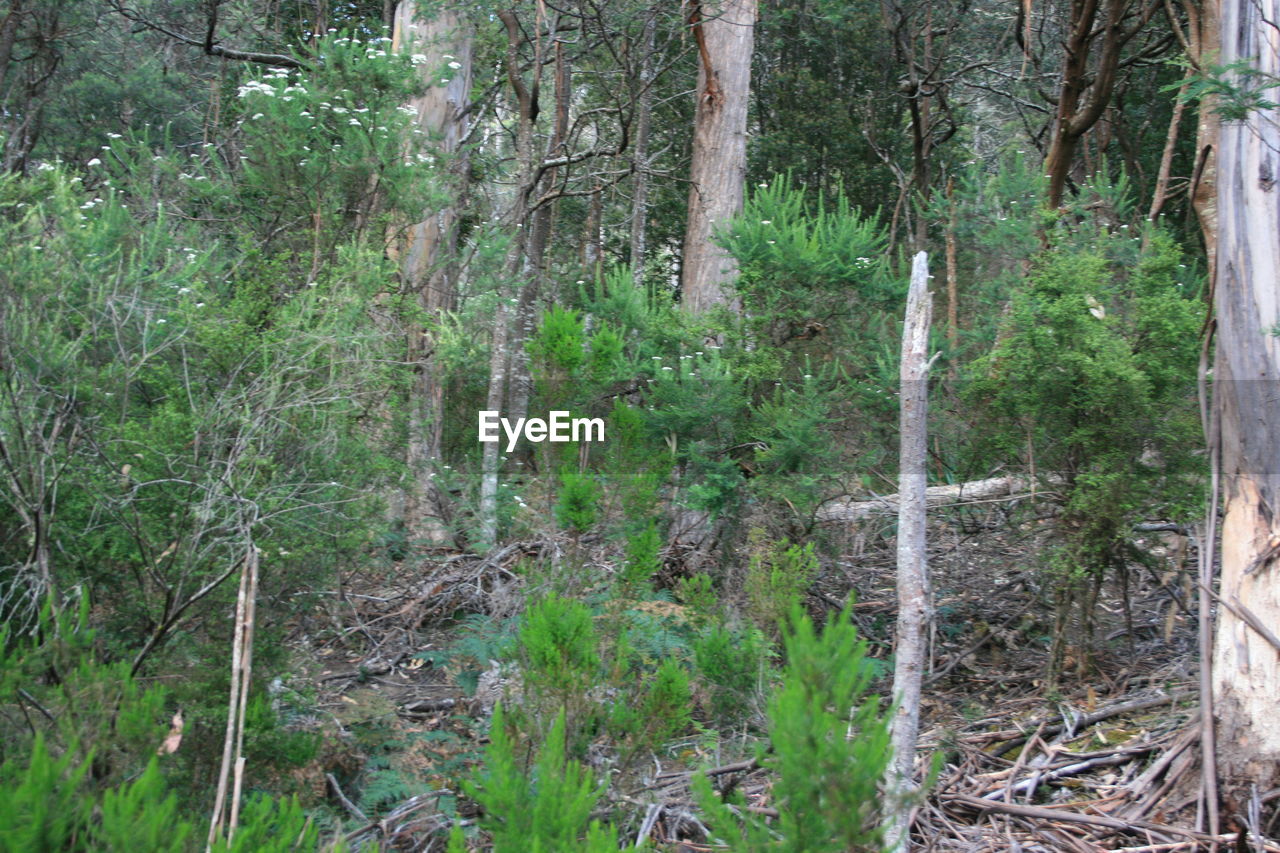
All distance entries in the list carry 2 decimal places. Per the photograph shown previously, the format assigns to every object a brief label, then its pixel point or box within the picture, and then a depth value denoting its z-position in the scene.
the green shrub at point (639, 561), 5.62
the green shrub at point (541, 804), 3.11
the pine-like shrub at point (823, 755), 2.79
